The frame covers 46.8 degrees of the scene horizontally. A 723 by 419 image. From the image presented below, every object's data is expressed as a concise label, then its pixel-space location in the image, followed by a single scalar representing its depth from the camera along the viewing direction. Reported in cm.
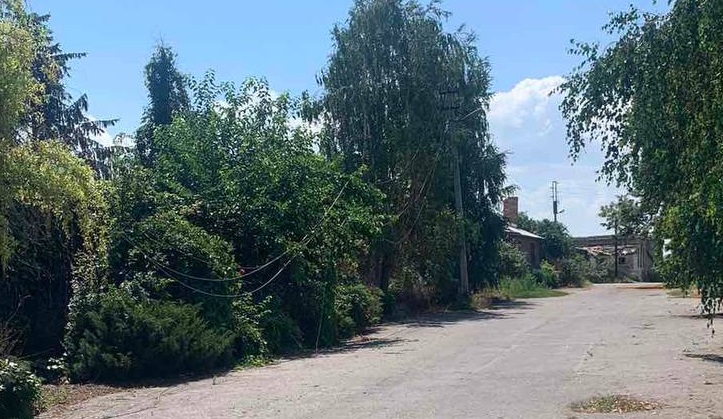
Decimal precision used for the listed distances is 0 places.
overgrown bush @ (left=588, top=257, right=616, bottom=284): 8889
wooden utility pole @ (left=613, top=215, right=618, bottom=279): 8888
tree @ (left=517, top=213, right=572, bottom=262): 8925
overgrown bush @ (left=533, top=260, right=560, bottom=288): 6985
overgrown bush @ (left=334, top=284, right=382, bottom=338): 2717
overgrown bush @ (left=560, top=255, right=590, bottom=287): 7675
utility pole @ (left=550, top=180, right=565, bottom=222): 10850
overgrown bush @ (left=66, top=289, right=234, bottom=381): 1675
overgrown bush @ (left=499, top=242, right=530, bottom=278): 6081
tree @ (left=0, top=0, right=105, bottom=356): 1138
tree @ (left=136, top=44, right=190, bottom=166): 4281
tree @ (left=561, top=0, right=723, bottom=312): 1174
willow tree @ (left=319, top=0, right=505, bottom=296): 3731
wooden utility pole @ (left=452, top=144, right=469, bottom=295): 4025
